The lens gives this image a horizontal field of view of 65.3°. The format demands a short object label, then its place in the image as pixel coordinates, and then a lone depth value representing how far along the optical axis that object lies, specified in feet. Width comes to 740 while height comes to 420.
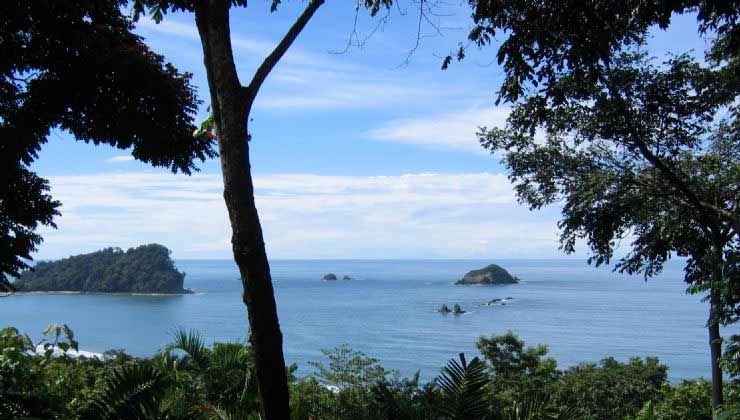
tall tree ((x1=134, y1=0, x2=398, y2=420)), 10.39
